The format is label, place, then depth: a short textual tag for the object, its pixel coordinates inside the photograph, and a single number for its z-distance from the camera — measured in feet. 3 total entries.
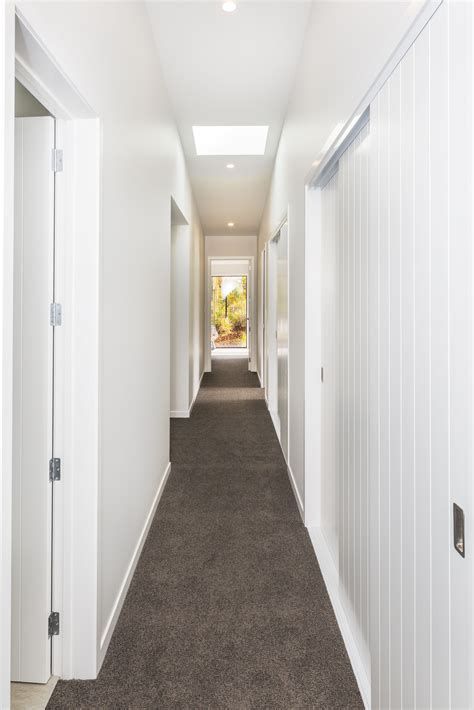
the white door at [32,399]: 4.74
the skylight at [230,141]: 14.16
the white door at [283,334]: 12.14
